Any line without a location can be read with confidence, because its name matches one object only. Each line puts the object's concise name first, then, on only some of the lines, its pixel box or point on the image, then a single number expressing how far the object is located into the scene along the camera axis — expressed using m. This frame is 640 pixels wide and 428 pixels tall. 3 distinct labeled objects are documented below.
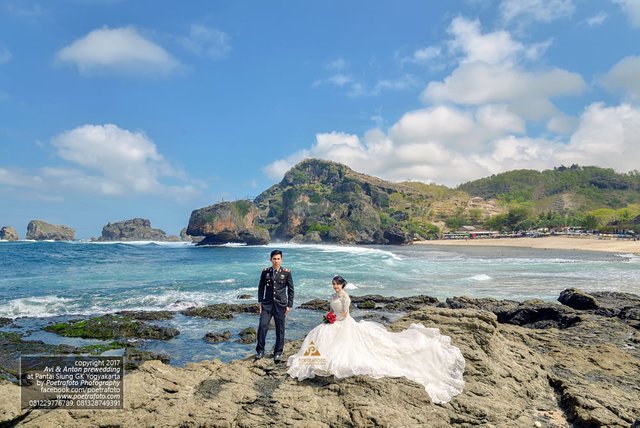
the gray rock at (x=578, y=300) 16.64
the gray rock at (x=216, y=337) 15.20
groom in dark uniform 8.62
